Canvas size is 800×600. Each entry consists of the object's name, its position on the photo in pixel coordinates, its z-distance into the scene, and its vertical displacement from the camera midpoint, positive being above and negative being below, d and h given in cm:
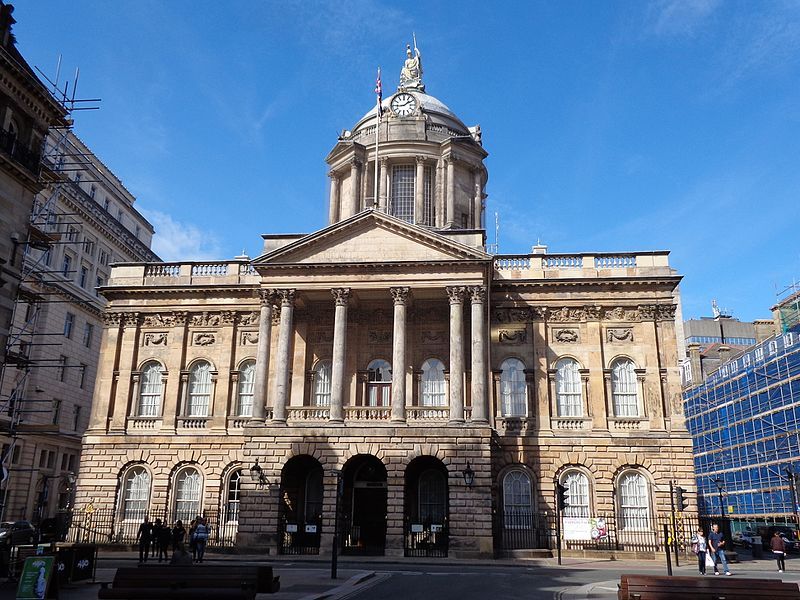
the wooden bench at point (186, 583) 1305 -118
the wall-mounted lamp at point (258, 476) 3103 +162
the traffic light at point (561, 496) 2893 +99
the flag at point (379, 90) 3990 +2246
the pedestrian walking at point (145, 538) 2628 -84
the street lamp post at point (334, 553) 2073 -96
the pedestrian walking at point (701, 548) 2373 -73
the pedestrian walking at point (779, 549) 2527 -75
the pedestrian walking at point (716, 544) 2284 -57
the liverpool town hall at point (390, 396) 3148 +563
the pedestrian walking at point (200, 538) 2581 -78
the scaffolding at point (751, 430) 5094 +715
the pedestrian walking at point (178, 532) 2599 -62
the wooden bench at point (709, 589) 1233 -105
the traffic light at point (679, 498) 2721 +94
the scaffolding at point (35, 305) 2403 +1014
